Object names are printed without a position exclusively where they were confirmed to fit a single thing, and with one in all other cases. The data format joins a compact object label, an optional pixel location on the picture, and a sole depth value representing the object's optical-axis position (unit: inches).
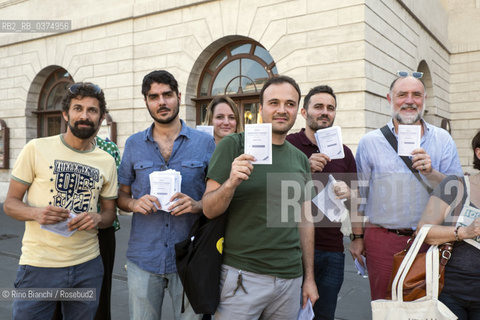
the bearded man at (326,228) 109.0
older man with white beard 102.7
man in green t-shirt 79.1
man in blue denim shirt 94.3
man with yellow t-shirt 88.0
